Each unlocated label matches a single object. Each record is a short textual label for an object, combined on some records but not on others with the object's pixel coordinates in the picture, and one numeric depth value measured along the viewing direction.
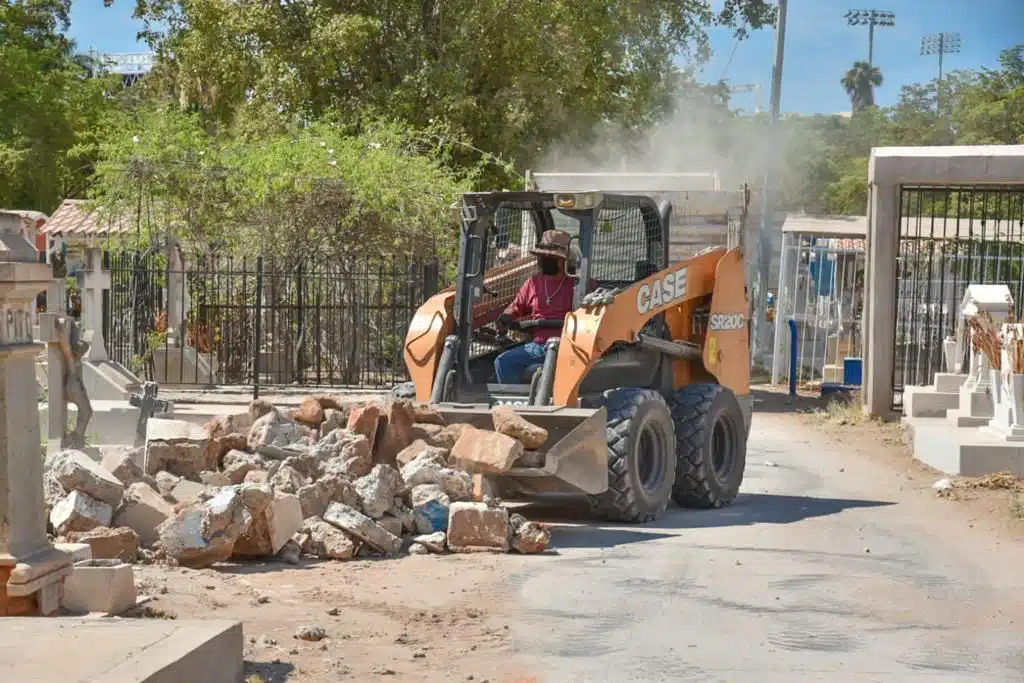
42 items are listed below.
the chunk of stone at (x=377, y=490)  10.45
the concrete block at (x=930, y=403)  18.42
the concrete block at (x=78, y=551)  7.71
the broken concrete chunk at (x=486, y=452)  10.86
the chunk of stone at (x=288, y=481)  10.38
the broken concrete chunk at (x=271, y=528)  9.55
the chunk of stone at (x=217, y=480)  10.79
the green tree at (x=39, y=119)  41.25
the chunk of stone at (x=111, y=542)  8.85
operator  12.27
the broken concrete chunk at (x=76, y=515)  9.02
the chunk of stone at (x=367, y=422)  11.34
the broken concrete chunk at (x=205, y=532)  9.30
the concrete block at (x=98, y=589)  7.35
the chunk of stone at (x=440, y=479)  10.89
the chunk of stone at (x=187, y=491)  10.33
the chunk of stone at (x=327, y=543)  9.91
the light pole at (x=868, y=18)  98.37
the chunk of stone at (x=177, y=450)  10.95
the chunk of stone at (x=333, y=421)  11.82
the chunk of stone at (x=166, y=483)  10.44
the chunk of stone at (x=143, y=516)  9.59
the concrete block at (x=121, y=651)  5.46
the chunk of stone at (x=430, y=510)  10.62
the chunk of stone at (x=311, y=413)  12.02
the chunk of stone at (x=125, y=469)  10.23
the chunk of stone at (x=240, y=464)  10.82
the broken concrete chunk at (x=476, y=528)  10.38
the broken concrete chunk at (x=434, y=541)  10.32
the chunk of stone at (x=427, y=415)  11.67
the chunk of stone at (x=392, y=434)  11.41
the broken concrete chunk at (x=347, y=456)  10.93
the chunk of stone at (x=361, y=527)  10.03
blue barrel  24.34
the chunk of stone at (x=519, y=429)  10.97
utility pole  31.23
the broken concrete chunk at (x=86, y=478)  9.31
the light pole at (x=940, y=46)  103.25
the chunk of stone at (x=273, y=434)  11.33
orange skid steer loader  11.46
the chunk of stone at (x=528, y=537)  10.38
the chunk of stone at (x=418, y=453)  11.14
